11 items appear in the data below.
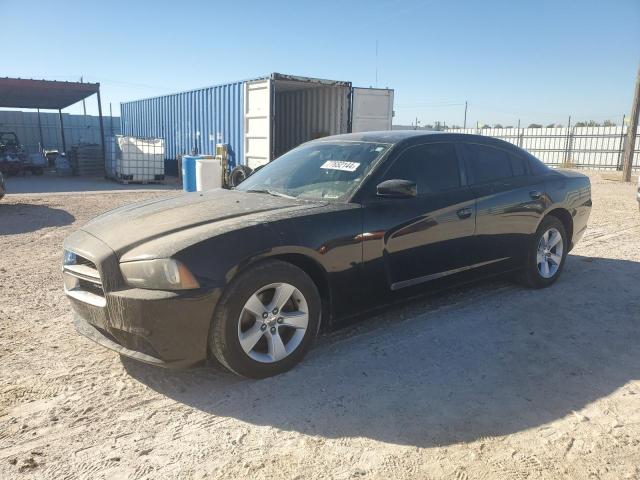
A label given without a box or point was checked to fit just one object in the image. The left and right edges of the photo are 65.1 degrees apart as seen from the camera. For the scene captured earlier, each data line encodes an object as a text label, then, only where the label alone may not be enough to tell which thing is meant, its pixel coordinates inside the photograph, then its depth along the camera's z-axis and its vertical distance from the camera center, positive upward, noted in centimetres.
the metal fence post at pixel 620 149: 2577 -20
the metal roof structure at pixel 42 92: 2088 +192
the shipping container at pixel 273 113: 1395 +78
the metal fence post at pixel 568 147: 2800 -14
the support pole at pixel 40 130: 3189 +30
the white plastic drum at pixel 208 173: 1372 -95
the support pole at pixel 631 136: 1884 +36
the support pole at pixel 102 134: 2163 +8
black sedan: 287 -71
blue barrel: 1442 -98
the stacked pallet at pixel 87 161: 2181 -109
